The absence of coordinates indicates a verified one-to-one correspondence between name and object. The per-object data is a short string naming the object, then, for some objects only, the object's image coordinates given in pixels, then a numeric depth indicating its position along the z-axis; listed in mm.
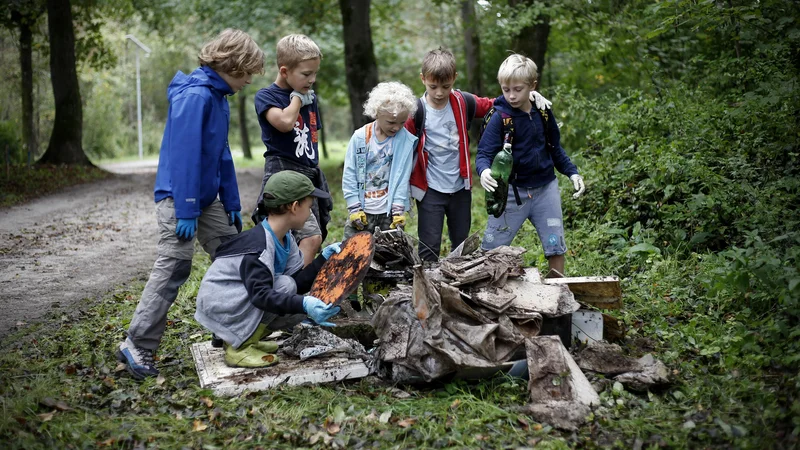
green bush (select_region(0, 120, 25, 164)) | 18783
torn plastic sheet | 3893
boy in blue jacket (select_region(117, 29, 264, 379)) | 4230
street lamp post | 37412
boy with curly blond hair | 5012
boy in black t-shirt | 4828
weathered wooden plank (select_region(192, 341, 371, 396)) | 4012
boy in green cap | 4215
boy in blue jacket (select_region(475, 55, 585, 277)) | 5031
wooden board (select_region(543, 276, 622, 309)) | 4637
